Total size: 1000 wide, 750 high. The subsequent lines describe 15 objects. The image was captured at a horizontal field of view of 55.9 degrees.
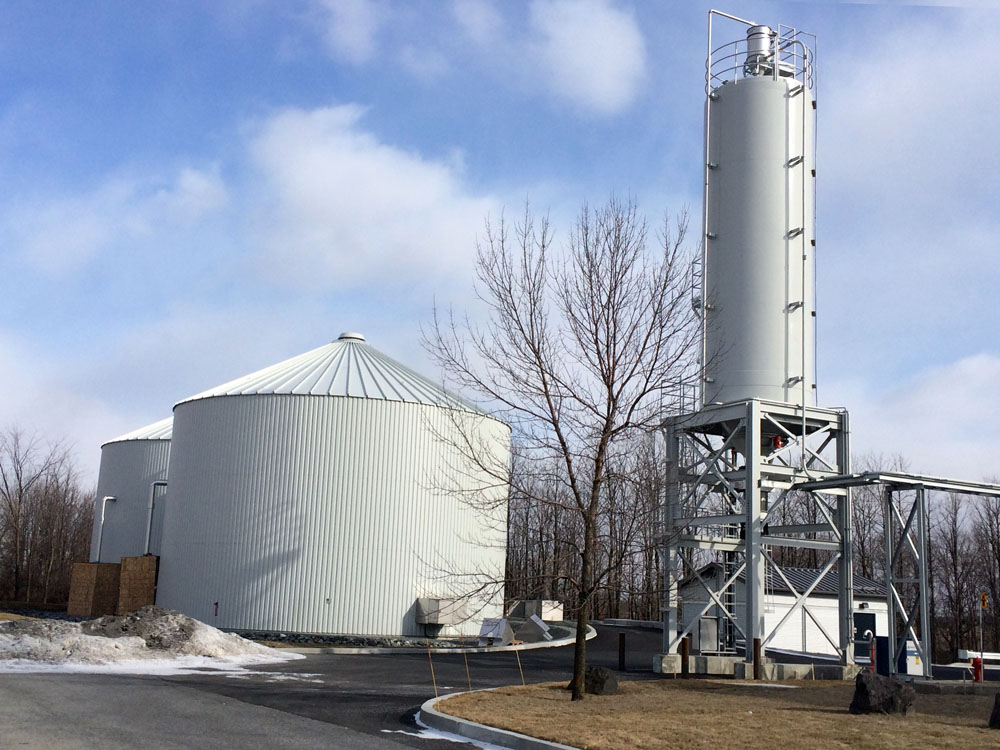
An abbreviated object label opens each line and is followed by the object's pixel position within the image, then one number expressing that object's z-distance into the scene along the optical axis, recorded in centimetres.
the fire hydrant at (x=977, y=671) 1923
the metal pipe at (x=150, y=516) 4238
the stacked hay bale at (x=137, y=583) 3566
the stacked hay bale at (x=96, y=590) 4072
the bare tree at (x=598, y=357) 1591
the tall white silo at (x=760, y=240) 2325
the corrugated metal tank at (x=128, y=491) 4522
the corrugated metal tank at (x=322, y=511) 3155
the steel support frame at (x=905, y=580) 2042
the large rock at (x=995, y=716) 1205
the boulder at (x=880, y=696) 1337
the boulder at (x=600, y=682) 1622
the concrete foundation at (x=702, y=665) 2273
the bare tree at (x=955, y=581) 5794
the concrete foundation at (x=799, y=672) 2112
